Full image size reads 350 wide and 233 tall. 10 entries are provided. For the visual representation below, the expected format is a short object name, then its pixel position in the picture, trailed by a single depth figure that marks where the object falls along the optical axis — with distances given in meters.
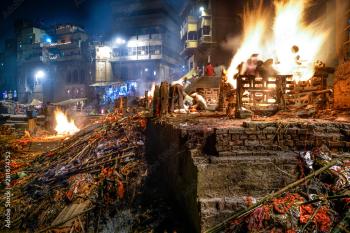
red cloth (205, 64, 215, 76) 24.37
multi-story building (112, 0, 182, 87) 50.62
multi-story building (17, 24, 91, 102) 54.50
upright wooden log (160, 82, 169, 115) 12.44
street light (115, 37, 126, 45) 52.04
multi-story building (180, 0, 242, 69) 37.28
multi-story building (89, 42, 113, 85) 52.19
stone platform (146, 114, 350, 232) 5.62
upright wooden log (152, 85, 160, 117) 12.68
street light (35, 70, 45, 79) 58.90
